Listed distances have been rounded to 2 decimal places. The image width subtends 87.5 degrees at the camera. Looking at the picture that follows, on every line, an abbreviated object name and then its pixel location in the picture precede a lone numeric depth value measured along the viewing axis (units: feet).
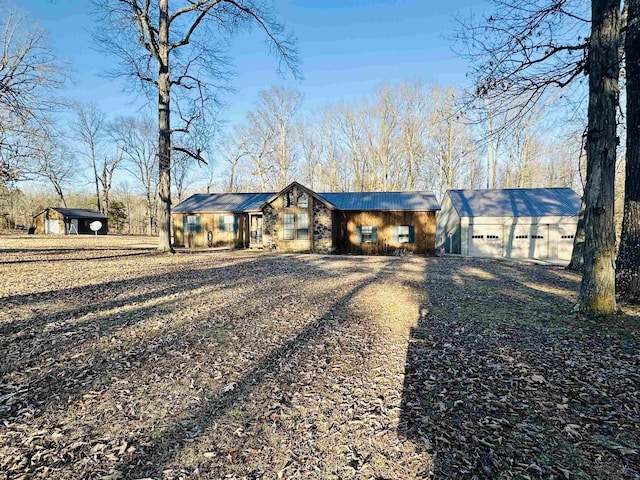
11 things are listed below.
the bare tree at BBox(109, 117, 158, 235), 141.79
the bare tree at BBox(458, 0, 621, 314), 18.26
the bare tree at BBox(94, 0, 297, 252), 48.42
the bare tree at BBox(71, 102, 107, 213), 134.37
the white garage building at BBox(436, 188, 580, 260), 68.64
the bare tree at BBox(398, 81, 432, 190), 99.71
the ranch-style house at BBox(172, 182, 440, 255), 65.46
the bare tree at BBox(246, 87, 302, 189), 106.25
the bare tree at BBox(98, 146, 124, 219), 141.90
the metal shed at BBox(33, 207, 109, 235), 131.44
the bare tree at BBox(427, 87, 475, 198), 95.91
